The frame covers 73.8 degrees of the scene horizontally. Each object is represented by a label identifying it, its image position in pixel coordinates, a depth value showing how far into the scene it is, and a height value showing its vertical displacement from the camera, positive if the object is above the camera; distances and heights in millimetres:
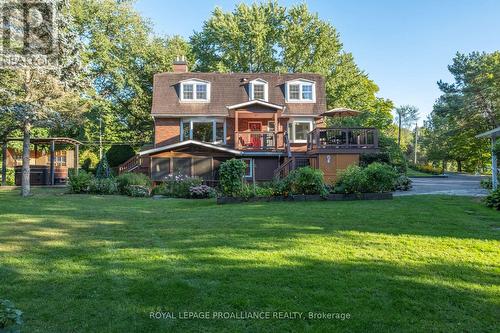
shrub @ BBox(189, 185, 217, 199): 16312 -921
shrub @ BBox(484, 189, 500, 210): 10766 -920
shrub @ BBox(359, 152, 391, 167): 20359 +963
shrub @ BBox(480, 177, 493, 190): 17172 -629
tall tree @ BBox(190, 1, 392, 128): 33969 +13120
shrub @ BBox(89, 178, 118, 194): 17859 -704
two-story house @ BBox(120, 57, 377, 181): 21828 +3871
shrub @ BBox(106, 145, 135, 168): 27750 +1579
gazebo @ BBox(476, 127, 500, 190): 15172 +335
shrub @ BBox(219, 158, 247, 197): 12844 -144
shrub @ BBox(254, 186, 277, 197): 12625 -721
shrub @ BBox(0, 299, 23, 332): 2375 -1046
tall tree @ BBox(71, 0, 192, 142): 30469 +10616
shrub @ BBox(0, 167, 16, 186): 25831 -214
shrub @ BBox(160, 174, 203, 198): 16875 -687
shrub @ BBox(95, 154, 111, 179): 22359 +267
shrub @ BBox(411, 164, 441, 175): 40516 +441
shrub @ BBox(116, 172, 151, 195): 17858 -442
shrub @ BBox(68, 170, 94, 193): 17859 -479
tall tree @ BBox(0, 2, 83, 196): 15930 +4160
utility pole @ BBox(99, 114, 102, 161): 31030 +3680
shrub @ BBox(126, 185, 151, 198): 17094 -889
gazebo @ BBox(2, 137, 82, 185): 22844 +582
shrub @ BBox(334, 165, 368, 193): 12594 -349
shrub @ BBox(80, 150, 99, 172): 31742 +1382
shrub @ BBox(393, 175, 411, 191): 17281 -620
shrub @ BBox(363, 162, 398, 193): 12578 -168
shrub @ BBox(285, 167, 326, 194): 12469 -338
